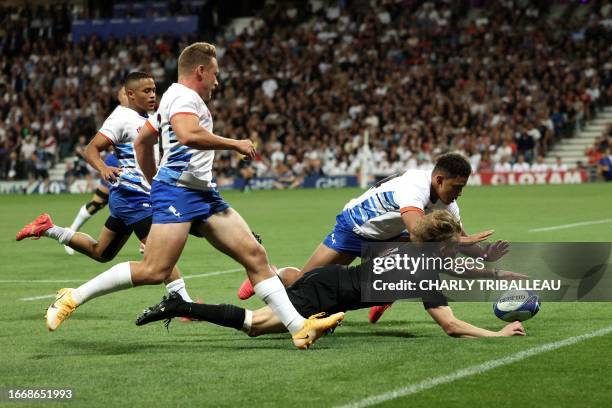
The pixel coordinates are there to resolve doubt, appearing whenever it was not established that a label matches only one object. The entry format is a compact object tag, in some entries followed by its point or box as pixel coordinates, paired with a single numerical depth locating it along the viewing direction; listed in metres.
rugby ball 17.31
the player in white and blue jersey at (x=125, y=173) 21.31
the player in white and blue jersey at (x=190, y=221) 15.73
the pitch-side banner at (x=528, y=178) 72.19
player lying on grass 16.20
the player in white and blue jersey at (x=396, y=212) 16.56
